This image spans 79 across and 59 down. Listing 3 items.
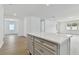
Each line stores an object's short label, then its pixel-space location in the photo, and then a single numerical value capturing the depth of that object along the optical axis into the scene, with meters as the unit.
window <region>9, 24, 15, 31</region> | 8.03
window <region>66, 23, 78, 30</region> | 7.82
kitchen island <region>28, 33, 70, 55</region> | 0.75
